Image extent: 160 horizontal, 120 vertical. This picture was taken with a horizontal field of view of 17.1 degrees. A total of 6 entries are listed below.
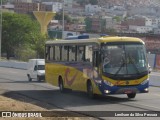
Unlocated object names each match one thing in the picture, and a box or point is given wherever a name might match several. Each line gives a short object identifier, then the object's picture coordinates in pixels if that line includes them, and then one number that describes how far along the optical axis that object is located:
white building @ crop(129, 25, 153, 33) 169.57
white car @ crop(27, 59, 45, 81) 37.38
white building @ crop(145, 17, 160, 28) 192.40
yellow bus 20.77
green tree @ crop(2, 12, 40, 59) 100.12
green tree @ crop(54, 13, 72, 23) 194.20
